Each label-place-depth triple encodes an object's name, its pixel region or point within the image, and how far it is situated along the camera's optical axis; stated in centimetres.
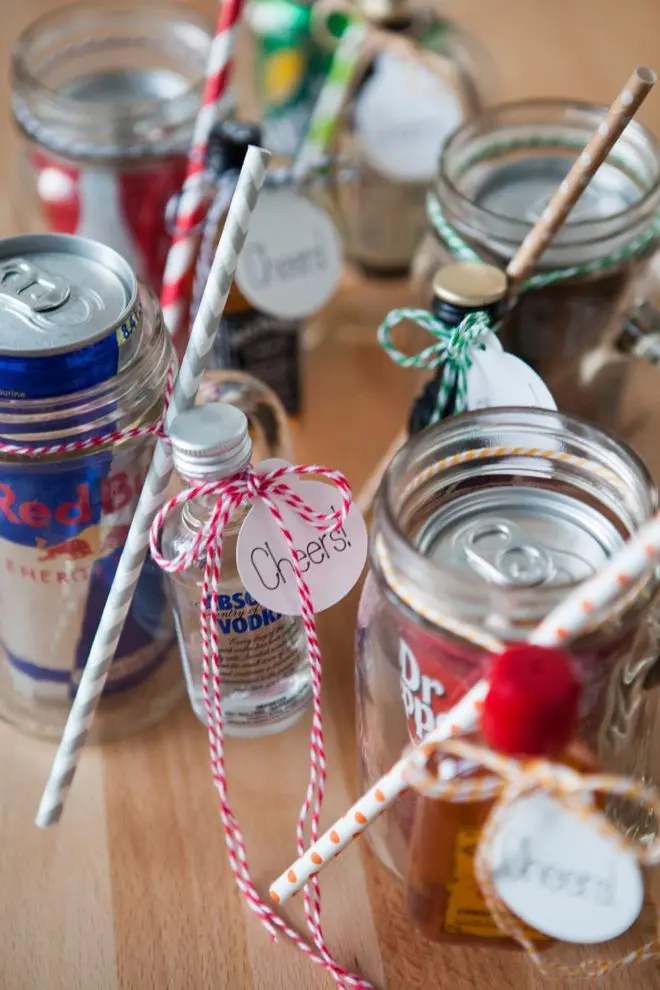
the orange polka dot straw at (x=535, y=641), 39
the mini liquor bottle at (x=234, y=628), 51
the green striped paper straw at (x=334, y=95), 84
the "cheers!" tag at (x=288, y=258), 74
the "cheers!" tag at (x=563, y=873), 43
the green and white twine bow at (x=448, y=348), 58
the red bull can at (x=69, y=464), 53
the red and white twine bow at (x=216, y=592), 53
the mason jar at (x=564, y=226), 66
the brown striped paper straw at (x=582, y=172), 52
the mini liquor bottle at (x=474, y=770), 39
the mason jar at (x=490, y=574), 46
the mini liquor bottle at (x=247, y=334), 71
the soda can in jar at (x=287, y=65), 93
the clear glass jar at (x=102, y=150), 78
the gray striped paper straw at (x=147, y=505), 50
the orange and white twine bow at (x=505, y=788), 40
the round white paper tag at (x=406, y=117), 85
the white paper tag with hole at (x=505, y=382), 58
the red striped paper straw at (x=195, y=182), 67
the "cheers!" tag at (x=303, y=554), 54
